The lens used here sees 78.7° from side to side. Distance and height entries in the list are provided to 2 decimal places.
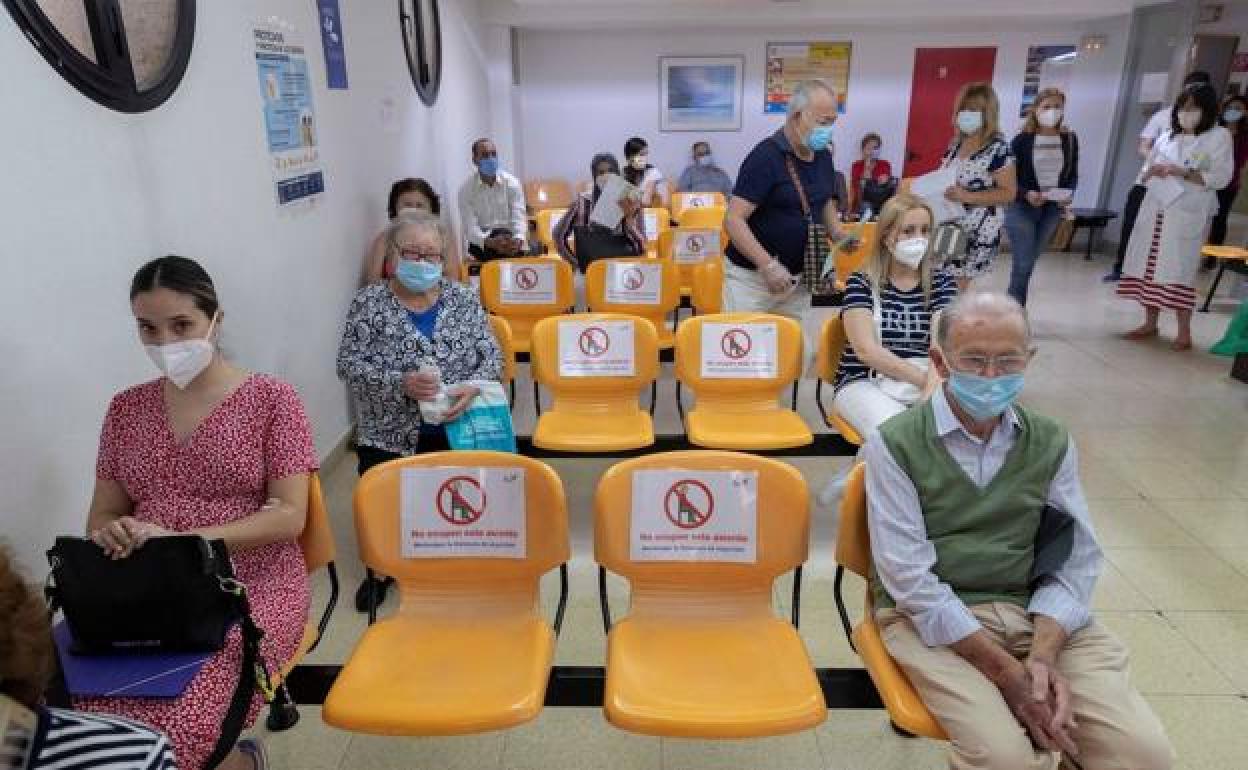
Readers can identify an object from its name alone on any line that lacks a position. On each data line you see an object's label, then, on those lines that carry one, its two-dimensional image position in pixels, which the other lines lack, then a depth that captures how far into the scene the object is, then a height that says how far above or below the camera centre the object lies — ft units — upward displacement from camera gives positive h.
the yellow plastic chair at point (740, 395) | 9.92 -3.49
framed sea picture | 31.73 +1.50
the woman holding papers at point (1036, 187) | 17.88 -1.28
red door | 31.57 +1.59
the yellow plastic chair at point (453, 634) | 5.23 -3.79
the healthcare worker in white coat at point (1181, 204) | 17.10 -1.62
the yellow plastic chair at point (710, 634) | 5.20 -3.78
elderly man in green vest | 5.25 -2.82
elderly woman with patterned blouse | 8.27 -2.32
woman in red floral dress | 5.64 -2.32
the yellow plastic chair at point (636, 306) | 13.71 -2.81
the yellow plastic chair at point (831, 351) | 10.08 -2.79
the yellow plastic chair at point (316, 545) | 6.17 -3.21
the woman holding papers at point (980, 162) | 14.60 -0.58
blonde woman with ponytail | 8.80 -2.08
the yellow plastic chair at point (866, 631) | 5.23 -3.70
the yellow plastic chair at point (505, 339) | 10.70 -2.78
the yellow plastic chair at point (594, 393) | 10.12 -3.54
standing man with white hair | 10.57 -1.05
